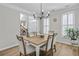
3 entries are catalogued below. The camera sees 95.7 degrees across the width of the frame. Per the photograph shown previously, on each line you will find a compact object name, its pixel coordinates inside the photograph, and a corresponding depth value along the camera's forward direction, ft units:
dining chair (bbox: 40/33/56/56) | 8.20
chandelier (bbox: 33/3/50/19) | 8.14
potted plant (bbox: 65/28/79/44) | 7.32
